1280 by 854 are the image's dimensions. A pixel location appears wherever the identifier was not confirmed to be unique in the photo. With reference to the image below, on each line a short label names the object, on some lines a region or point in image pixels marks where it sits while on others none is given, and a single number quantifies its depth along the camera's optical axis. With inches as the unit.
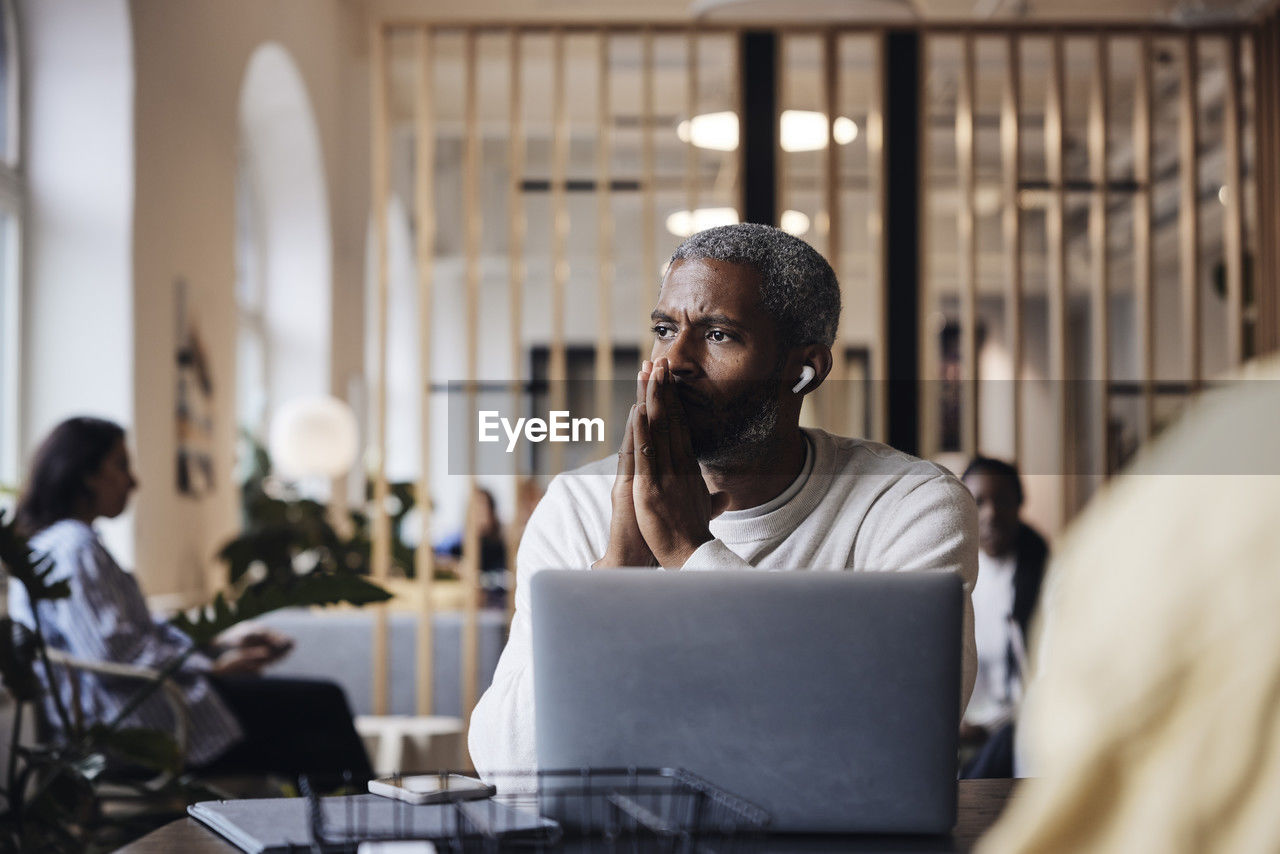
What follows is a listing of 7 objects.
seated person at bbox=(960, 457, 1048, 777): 223.1
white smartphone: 91.0
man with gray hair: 106.9
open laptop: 84.8
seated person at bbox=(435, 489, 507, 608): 449.5
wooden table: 86.2
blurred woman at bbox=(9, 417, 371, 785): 206.4
